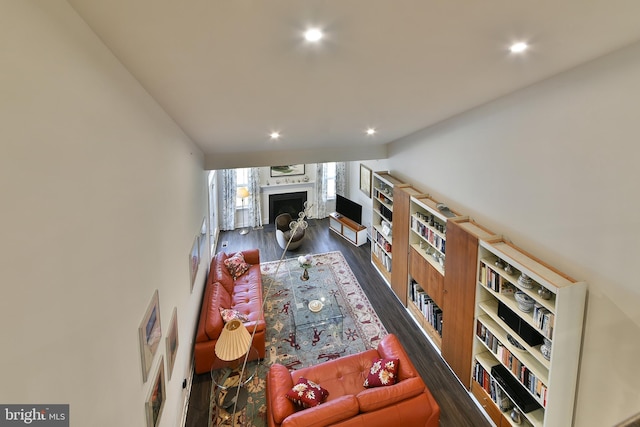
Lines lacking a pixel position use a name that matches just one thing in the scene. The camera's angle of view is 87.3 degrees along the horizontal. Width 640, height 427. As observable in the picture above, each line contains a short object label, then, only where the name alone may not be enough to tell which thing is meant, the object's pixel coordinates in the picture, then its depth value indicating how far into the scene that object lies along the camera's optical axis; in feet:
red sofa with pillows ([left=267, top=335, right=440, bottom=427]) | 9.78
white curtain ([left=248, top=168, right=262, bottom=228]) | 30.42
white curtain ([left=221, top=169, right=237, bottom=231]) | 29.89
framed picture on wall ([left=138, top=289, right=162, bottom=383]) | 7.38
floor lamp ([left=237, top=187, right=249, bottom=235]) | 29.55
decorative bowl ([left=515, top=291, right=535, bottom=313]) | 10.38
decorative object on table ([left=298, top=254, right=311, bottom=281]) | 21.65
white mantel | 31.65
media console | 27.04
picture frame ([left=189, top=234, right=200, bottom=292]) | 14.42
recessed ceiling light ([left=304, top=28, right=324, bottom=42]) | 6.06
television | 27.71
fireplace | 32.17
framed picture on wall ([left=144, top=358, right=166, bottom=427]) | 7.76
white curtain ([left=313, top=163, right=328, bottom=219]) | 32.12
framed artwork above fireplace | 31.37
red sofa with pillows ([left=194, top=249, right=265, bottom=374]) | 14.38
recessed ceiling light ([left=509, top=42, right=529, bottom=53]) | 7.32
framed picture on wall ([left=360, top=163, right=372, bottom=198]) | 26.69
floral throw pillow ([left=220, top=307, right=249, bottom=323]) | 14.97
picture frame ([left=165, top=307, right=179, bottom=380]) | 9.93
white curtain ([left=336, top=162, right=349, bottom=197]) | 31.68
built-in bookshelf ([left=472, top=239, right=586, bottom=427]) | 9.33
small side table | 13.06
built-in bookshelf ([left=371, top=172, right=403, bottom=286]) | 20.95
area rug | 13.51
